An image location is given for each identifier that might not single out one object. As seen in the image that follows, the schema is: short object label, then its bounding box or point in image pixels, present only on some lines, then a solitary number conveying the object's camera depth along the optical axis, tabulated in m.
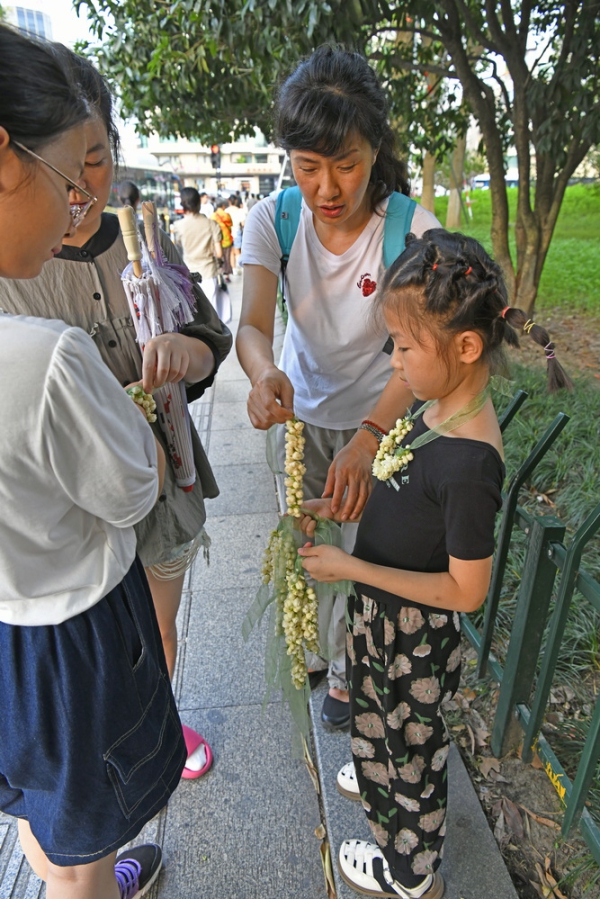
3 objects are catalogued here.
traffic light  16.90
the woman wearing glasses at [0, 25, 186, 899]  0.85
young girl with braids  1.19
